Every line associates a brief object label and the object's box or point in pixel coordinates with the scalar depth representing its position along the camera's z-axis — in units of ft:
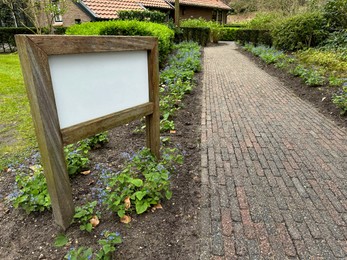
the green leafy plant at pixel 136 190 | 7.30
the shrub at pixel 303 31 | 39.96
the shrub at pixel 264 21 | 59.51
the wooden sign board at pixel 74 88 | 5.47
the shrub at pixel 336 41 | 35.06
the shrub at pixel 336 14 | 37.50
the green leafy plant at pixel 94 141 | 11.10
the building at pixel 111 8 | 56.39
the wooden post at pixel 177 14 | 56.05
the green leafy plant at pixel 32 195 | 7.27
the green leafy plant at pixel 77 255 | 5.45
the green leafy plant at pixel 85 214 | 6.83
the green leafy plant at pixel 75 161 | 9.11
